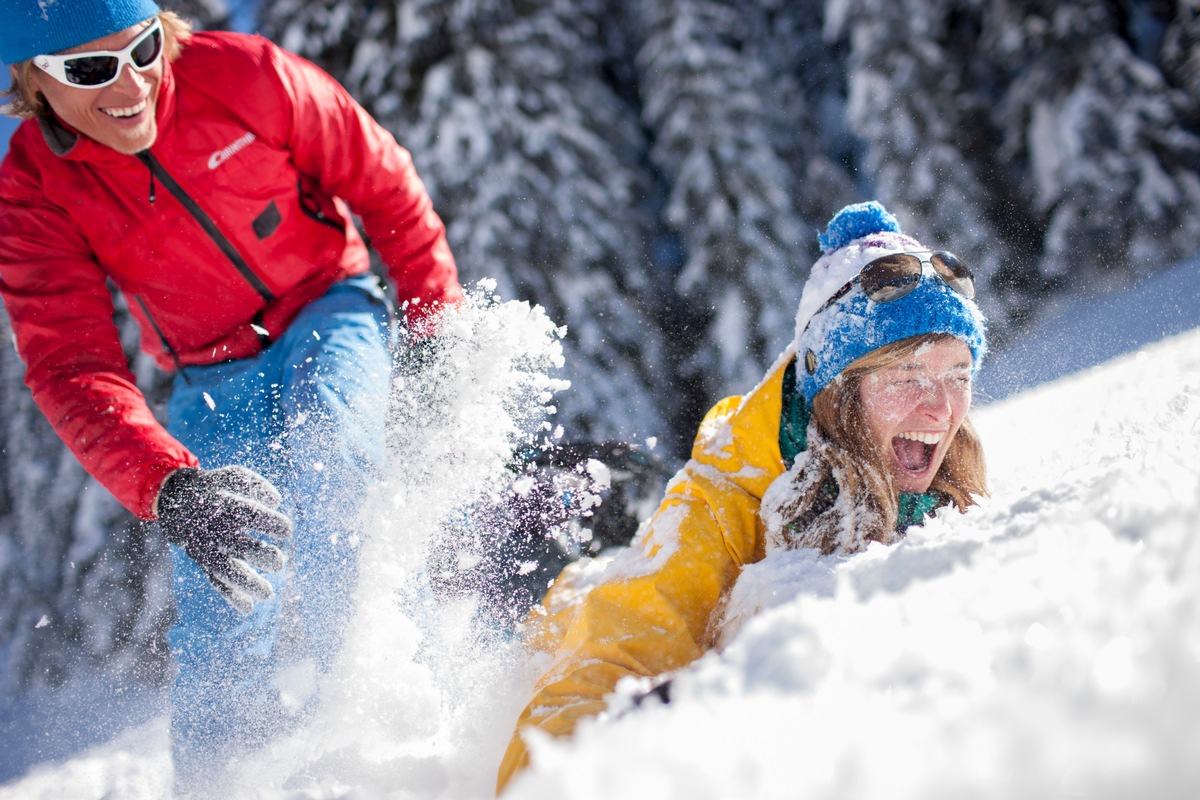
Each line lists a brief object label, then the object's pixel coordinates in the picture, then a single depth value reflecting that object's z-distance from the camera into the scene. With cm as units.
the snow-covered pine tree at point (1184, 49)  622
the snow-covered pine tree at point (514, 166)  643
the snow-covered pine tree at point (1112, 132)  614
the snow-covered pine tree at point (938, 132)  662
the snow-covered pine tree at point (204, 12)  580
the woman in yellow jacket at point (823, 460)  173
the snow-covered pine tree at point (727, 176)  664
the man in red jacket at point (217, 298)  220
